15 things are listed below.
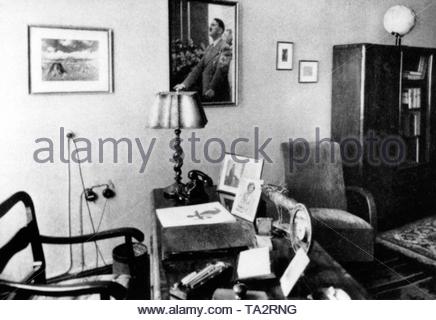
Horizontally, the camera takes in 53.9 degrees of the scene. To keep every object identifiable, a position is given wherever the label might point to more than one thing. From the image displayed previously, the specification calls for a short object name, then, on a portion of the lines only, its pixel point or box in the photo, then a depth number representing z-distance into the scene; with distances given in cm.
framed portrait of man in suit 296
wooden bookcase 346
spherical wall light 366
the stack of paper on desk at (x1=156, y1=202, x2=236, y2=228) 183
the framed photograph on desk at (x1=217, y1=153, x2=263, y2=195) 218
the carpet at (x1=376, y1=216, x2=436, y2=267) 327
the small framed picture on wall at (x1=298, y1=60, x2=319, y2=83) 350
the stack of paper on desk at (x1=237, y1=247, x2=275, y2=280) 131
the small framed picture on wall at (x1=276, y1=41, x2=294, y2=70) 337
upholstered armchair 318
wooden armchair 140
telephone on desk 221
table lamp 224
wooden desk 124
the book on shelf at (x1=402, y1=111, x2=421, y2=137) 389
